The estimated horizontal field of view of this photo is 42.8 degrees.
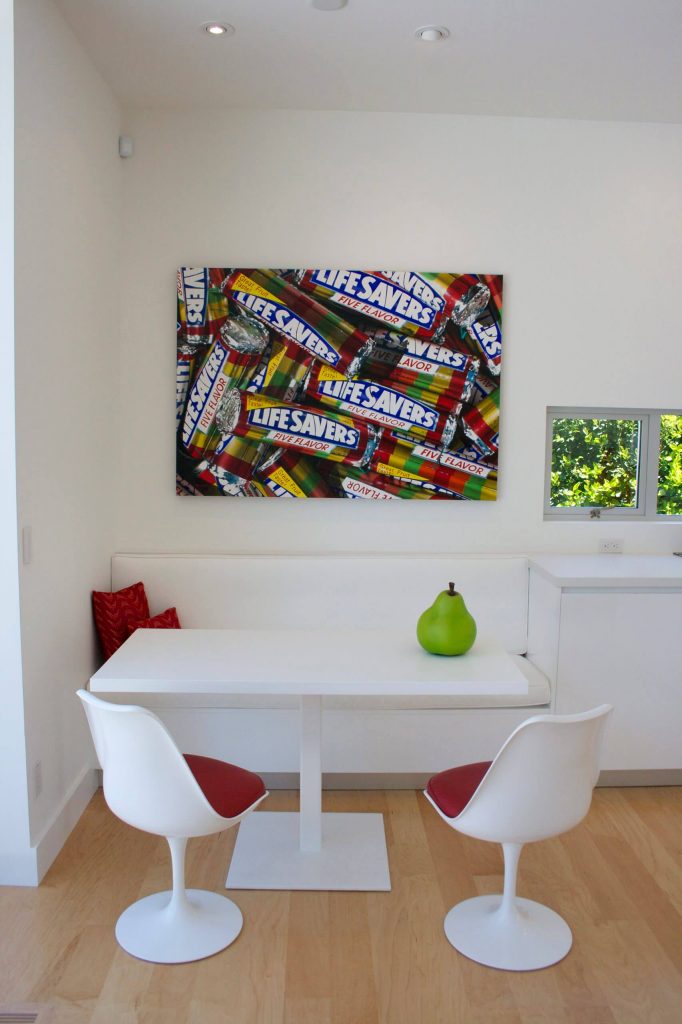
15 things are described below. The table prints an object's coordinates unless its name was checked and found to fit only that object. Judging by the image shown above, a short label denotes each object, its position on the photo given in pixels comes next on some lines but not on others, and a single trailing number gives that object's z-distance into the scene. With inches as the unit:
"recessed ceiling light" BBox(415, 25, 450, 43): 109.7
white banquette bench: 125.2
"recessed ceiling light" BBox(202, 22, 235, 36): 109.7
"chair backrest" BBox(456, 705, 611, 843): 81.8
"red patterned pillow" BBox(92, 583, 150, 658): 126.2
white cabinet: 126.2
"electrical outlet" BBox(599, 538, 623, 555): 147.9
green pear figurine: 98.7
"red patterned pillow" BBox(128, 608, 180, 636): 128.0
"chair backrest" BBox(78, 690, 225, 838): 82.1
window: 150.1
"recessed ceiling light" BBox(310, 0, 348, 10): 103.2
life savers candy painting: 140.3
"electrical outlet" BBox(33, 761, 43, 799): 103.1
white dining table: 91.1
